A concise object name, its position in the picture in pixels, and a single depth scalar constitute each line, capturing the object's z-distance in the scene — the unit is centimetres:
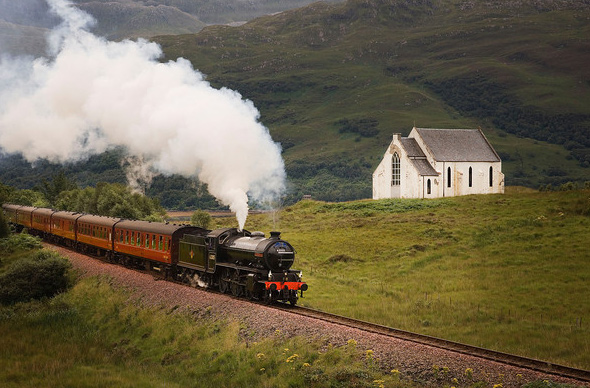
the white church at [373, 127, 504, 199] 9225
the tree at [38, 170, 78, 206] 13762
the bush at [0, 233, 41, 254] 6134
